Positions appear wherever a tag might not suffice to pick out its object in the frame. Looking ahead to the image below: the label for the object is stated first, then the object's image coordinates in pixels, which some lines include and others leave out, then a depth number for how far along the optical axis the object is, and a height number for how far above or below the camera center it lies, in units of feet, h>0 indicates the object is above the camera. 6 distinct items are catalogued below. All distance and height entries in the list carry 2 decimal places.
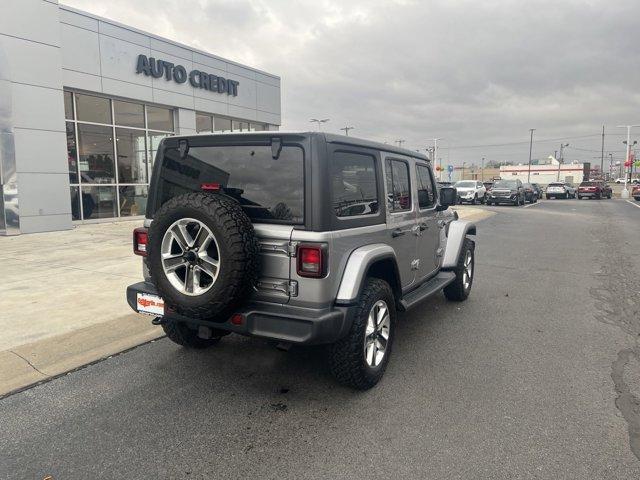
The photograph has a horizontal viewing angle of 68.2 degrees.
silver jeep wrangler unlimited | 10.21 -1.21
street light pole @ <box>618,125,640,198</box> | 142.82 +11.10
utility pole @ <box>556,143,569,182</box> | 359.25 +26.30
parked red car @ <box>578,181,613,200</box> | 136.15 -0.60
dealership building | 38.75 +9.04
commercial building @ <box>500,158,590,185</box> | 333.42 +11.66
